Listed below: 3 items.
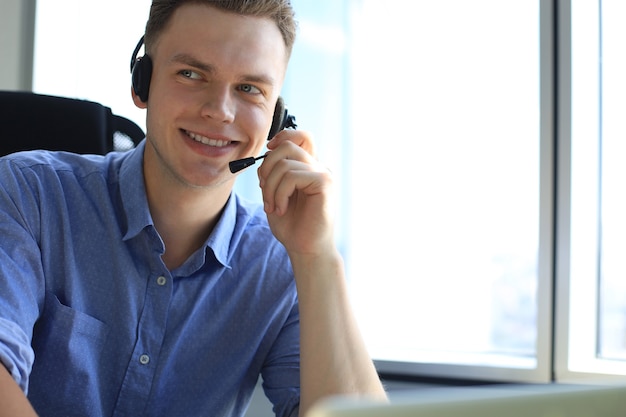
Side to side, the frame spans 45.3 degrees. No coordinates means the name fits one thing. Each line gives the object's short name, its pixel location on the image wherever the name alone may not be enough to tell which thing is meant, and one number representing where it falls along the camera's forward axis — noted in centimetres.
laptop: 39
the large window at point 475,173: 201
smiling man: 127
